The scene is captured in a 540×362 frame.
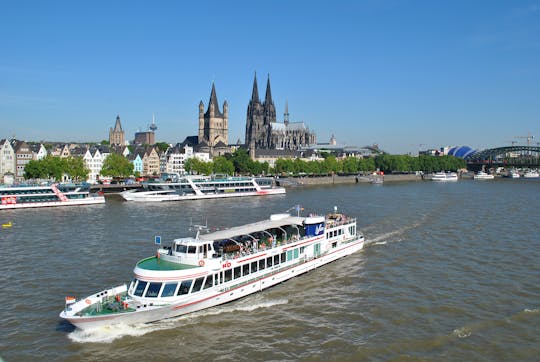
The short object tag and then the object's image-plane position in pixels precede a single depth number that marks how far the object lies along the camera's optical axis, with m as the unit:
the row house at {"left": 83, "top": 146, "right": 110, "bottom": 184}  119.31
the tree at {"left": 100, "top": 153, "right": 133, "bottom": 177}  107.94
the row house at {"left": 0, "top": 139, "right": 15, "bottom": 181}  110.54
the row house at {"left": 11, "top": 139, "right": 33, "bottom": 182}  114.50
